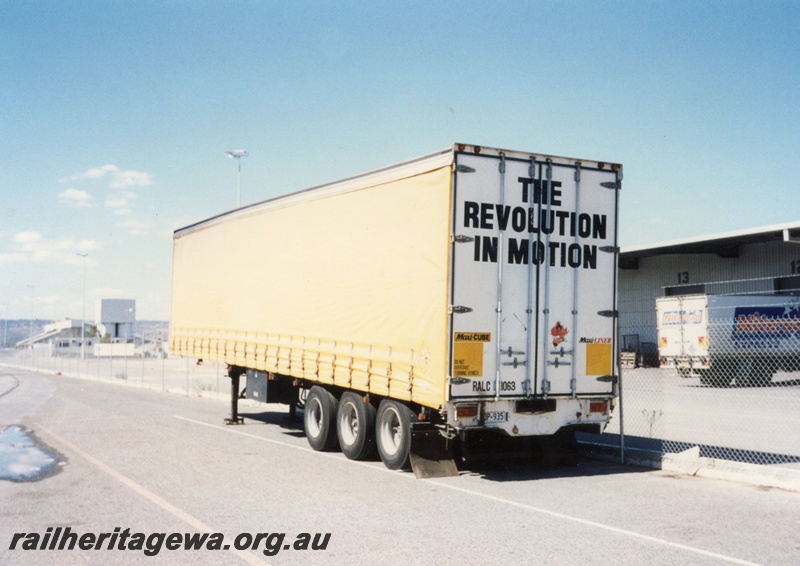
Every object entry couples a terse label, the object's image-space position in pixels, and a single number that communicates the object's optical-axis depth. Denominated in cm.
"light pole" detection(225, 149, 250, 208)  3422
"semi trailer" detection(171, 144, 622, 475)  984
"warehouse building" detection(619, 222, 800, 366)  3195
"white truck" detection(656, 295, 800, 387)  2633
